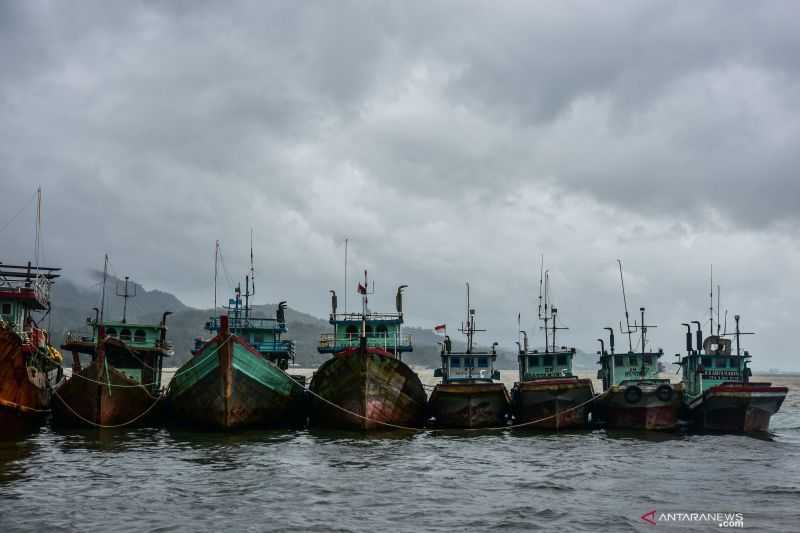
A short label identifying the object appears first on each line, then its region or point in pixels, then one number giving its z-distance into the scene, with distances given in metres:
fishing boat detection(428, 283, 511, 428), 34.22
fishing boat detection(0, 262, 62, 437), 27.81
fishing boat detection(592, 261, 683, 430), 33.78
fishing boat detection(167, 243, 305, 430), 31.33
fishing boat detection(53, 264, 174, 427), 32.50
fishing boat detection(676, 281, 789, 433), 33.47
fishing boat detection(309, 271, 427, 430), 32.31
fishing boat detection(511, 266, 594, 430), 34.00
